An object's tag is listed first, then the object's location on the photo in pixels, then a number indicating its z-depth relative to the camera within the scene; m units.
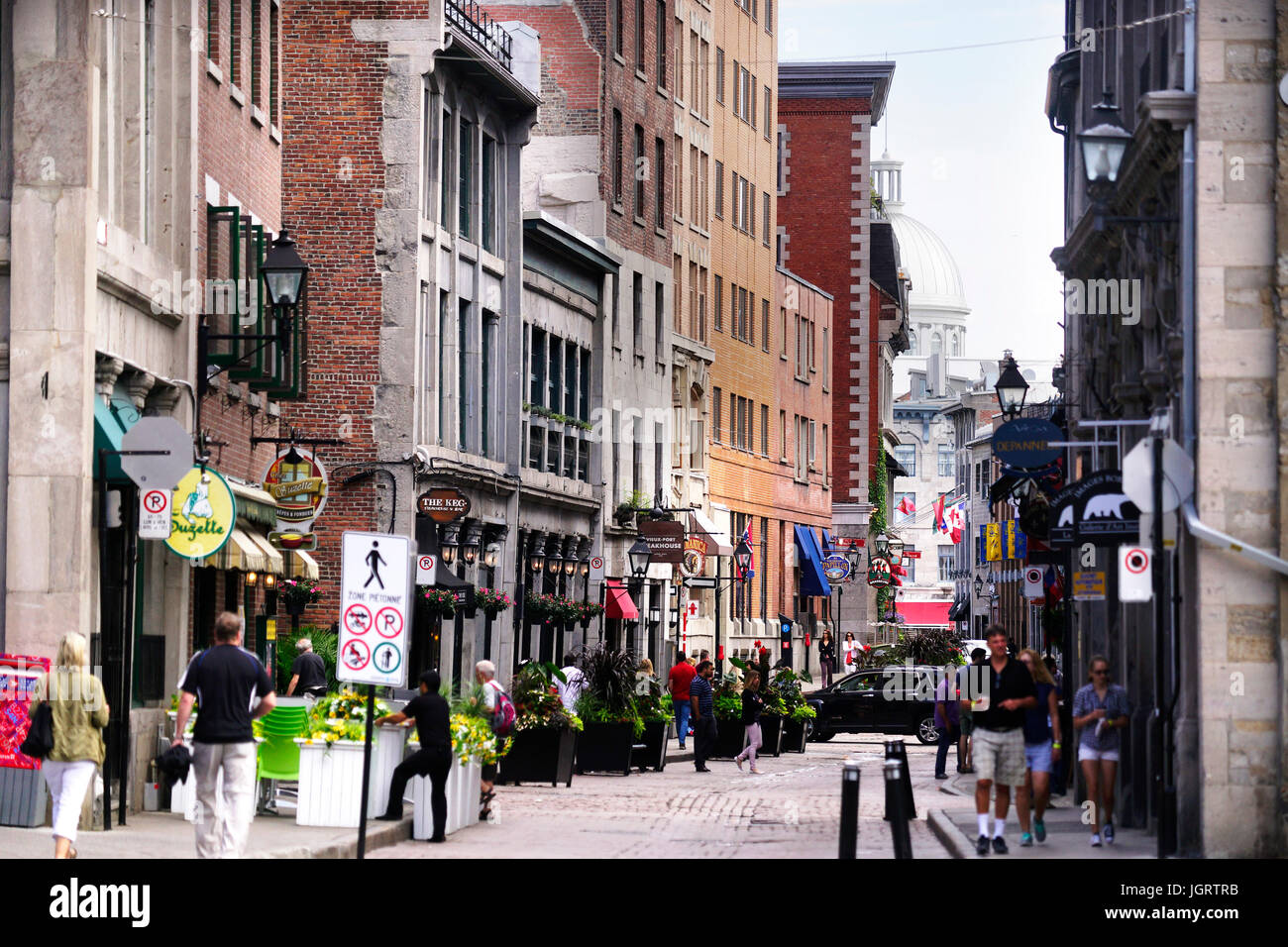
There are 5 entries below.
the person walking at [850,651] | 68.25
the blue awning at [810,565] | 73.50
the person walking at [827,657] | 67.00
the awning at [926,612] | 146.12
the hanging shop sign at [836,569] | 73.50
